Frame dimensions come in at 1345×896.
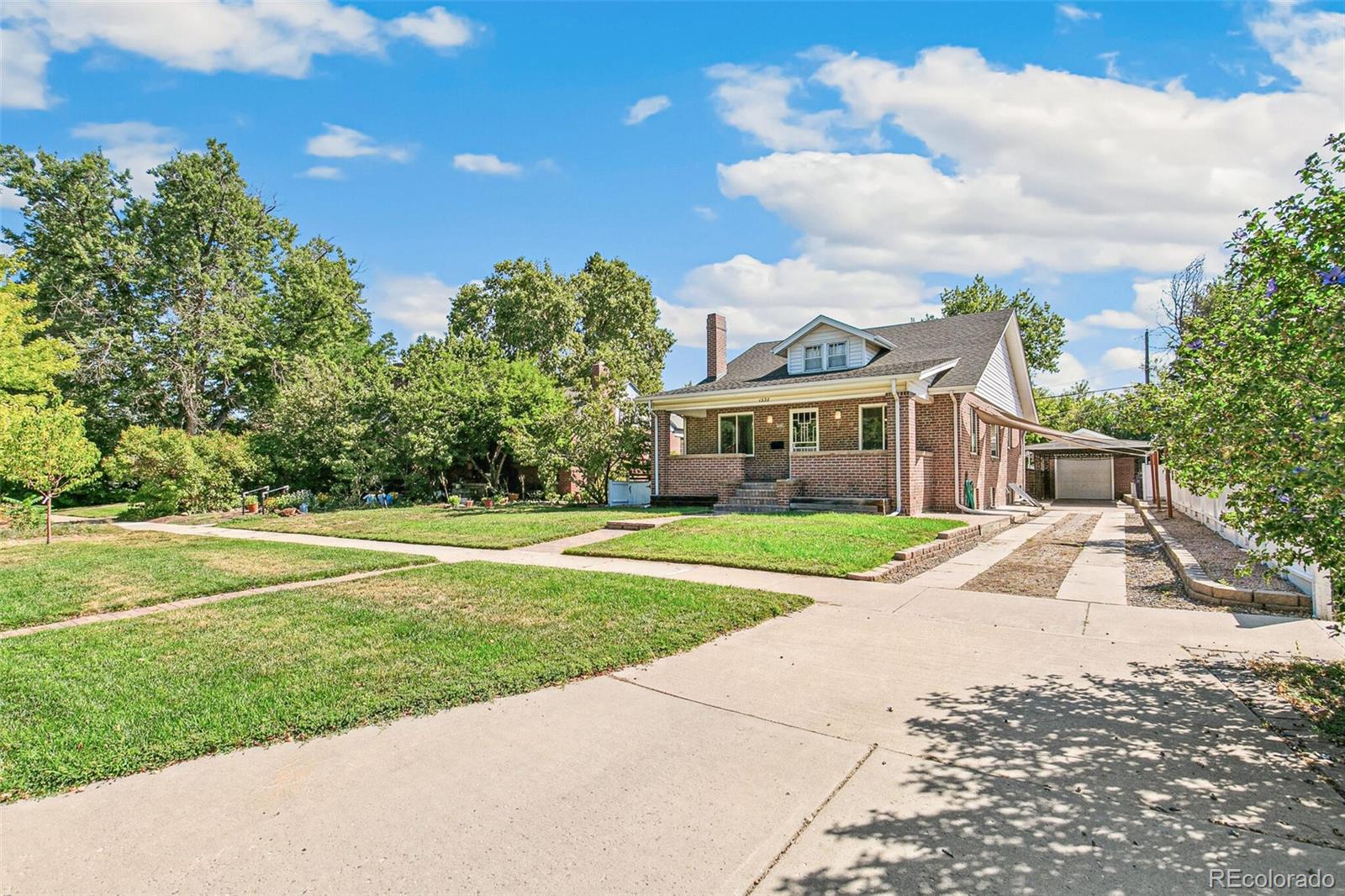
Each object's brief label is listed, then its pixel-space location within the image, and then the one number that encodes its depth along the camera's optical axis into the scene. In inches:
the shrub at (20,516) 642.8
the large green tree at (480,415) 794.2
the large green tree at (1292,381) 122.3
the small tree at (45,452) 541.0
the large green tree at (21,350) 812.0
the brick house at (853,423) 627.5
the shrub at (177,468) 753.6
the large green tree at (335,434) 850.8
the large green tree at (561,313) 1396.4
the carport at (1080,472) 1041.5
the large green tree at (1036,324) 1409.9
